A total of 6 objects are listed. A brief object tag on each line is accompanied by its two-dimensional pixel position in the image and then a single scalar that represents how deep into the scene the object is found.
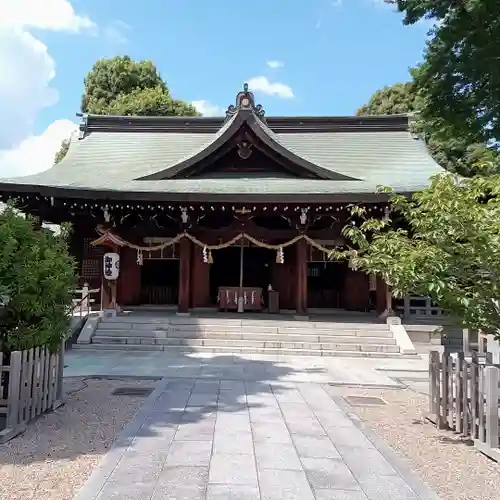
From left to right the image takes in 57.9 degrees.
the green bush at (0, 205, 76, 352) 5.29
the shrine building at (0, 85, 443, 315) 12.94
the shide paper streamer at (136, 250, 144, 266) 13.80
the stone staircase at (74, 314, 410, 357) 11.42
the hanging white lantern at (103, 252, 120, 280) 13.29
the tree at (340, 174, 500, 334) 4.74
